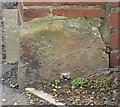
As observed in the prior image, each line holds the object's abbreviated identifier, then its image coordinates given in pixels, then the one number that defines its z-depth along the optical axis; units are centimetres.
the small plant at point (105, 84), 211
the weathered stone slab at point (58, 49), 217
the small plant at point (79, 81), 216
